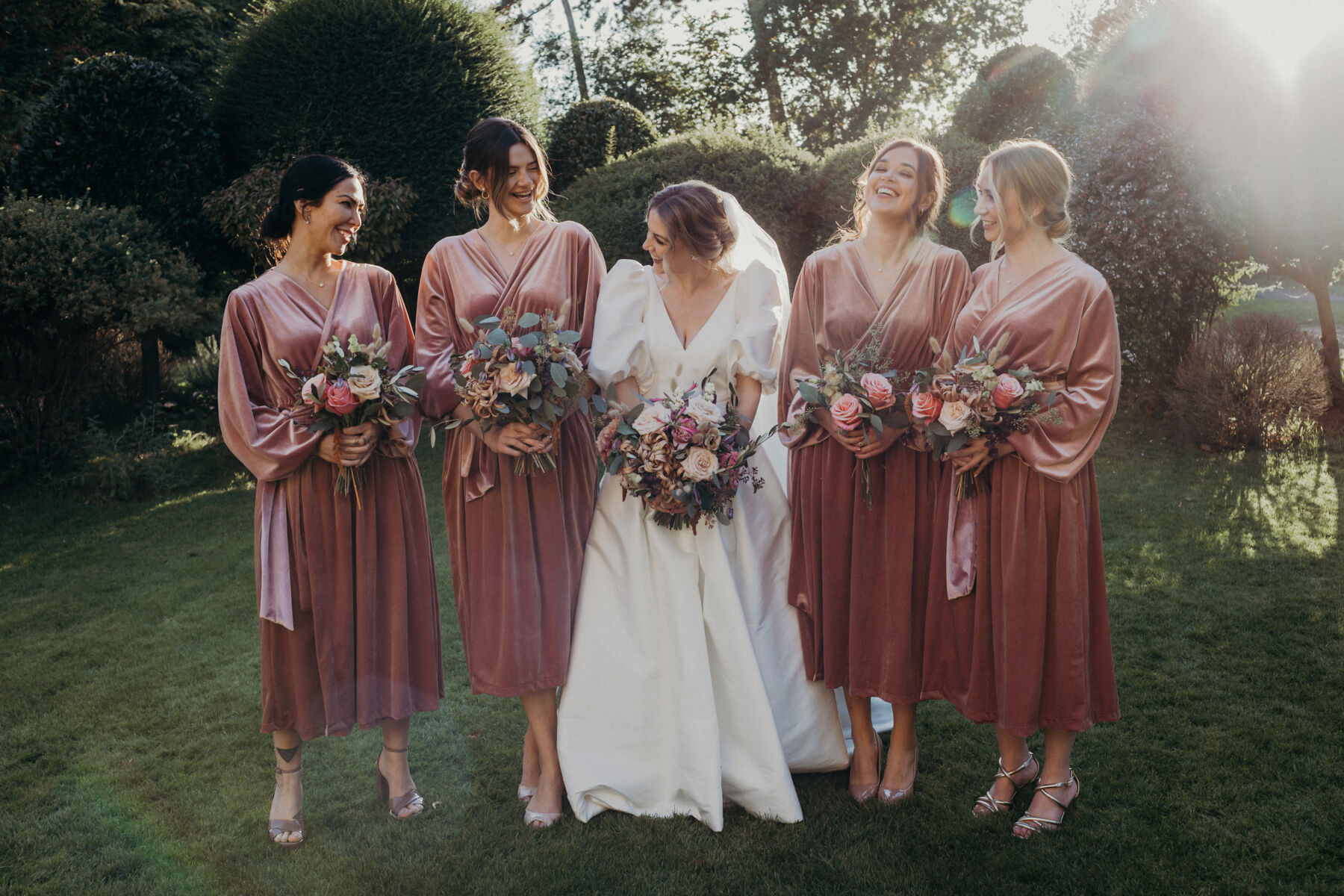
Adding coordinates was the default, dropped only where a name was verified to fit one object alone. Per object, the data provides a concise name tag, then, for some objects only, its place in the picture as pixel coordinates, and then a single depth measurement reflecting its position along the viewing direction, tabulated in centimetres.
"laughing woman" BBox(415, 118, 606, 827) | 369
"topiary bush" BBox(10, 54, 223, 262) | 1065
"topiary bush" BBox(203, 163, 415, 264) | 1037
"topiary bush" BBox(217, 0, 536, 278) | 1074
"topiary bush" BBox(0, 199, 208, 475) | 920
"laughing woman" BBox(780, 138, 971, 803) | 368
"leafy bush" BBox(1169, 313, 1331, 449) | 885
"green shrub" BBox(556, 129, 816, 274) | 959
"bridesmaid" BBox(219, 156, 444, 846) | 354
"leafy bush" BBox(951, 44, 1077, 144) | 1584
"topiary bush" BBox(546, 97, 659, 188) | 1264
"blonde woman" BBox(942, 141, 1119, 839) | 334
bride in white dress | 369
